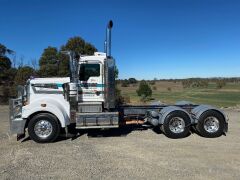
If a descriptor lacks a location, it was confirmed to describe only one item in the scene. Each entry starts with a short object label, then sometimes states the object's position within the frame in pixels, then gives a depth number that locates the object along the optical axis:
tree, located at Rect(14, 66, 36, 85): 16.10
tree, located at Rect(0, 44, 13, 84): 19.21
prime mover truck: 6.28
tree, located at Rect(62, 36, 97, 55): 14.43
